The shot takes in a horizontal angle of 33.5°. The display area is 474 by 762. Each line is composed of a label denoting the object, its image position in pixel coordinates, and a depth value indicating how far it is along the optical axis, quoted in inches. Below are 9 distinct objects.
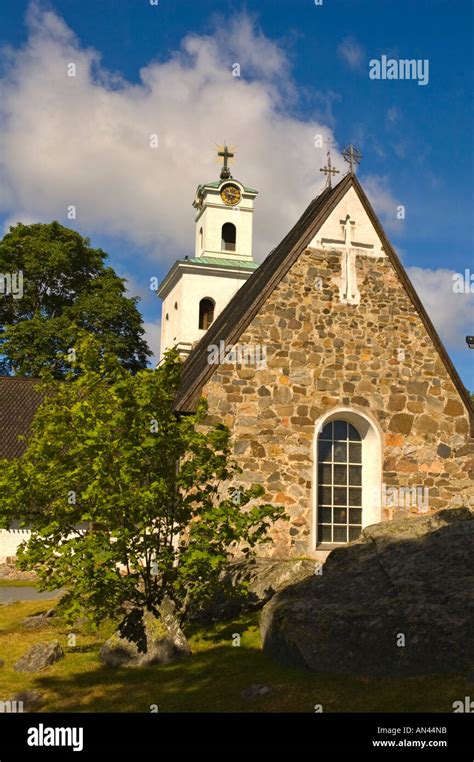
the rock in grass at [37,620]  562.9
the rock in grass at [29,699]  365.7
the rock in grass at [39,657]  437.7
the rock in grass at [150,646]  438.0
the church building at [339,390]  691.4
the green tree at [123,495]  427.2
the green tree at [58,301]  1328.7
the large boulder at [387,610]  343.6
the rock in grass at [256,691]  351.9
